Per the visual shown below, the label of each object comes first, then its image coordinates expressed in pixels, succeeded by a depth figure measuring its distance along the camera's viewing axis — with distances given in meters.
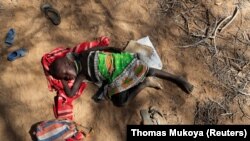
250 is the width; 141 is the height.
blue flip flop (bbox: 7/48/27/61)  4.19
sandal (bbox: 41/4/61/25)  4.33
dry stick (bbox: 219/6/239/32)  4.19
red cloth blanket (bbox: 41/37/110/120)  4.05
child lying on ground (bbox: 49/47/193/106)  3.99
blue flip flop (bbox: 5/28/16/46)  4.25
